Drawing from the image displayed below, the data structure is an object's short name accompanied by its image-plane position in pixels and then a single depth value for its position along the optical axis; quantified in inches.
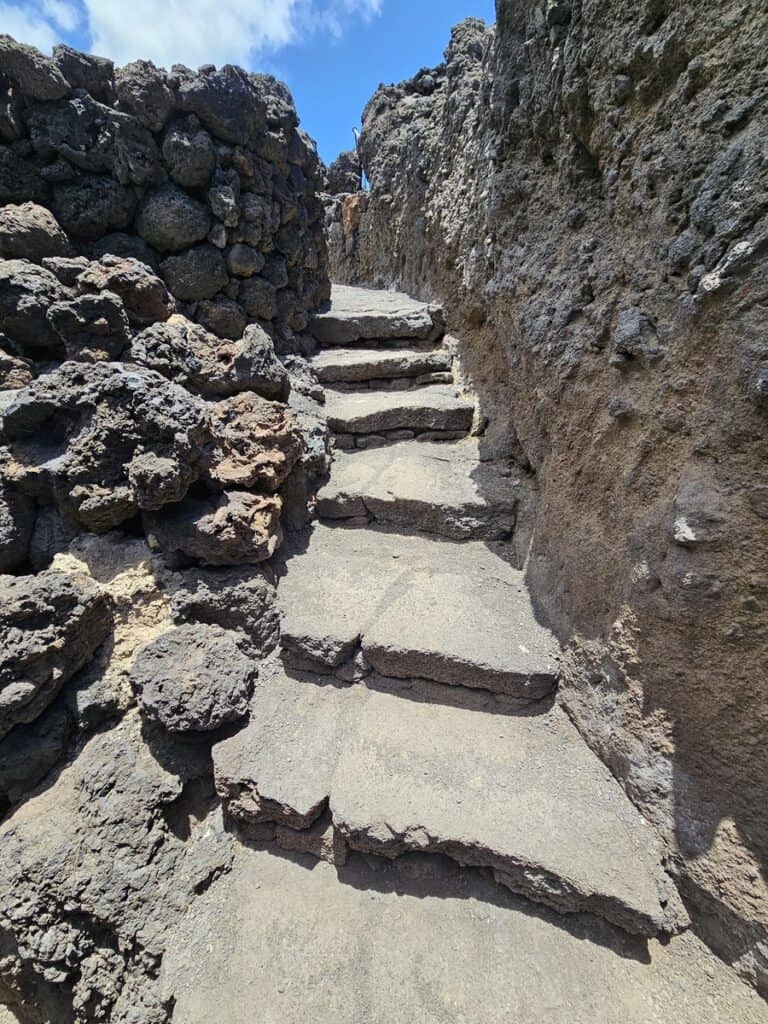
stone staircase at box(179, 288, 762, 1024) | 55.7
